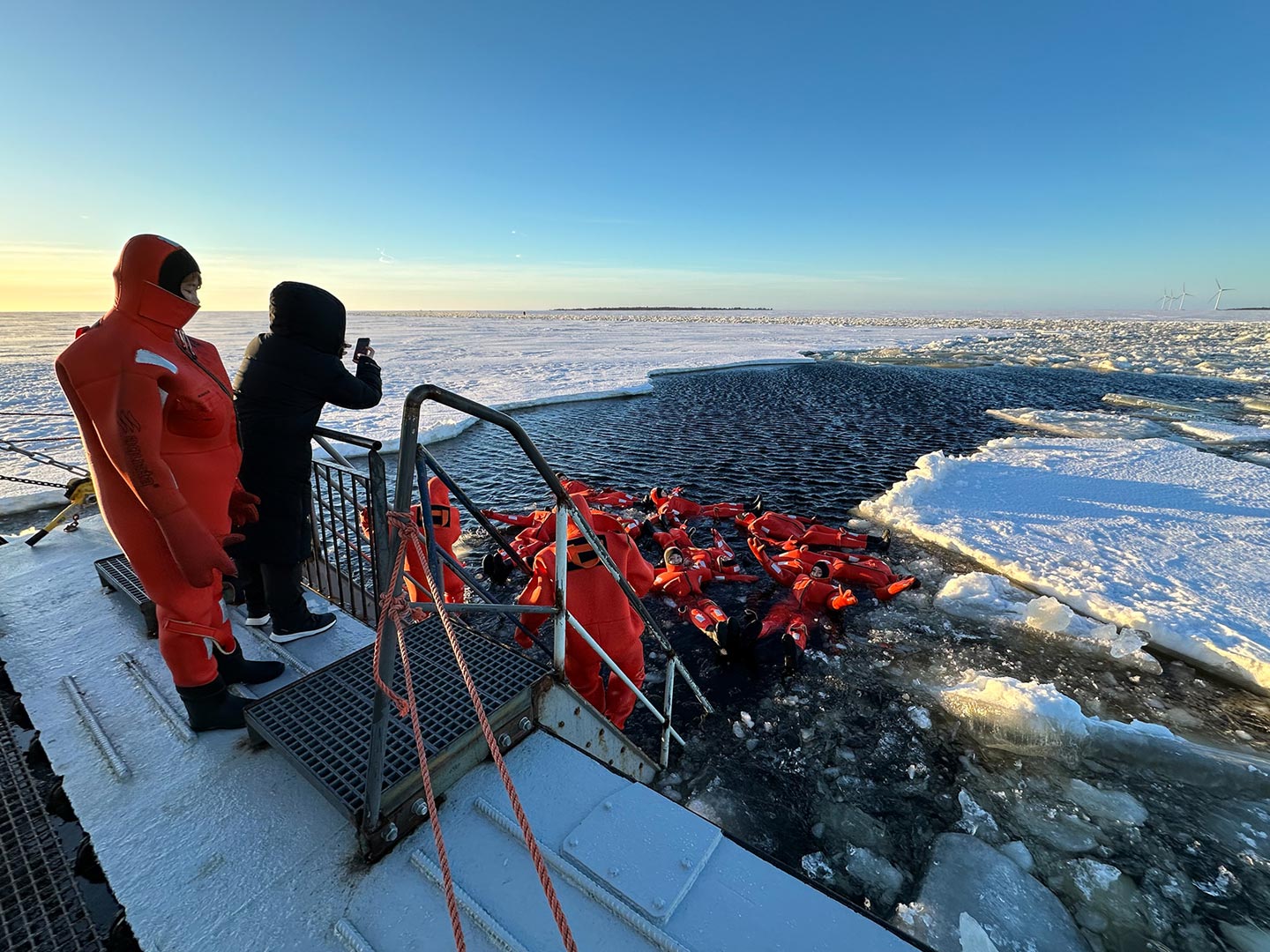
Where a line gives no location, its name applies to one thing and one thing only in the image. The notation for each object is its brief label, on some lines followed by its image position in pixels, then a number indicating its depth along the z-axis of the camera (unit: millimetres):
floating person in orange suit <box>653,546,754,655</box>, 5582
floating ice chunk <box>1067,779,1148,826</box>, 3791
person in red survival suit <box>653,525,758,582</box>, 7684
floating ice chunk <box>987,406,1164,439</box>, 15242
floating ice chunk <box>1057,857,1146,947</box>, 3127
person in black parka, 2879
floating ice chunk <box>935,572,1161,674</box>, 5602
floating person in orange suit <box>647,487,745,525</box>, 9805
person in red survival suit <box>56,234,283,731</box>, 2047
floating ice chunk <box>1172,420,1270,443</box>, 14195
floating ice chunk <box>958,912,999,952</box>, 2756
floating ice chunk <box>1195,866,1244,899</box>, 3311
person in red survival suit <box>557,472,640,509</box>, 10180
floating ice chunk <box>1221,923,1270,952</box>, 3043
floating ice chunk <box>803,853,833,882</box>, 3381
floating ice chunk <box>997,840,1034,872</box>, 3436
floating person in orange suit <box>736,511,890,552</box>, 8539
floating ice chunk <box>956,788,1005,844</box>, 3656
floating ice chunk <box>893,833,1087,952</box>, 2996
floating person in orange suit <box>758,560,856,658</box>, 6137
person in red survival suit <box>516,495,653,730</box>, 3777
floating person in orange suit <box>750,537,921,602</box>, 6988
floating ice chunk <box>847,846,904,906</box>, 3303
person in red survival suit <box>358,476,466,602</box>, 4816
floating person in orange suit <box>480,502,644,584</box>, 6938
